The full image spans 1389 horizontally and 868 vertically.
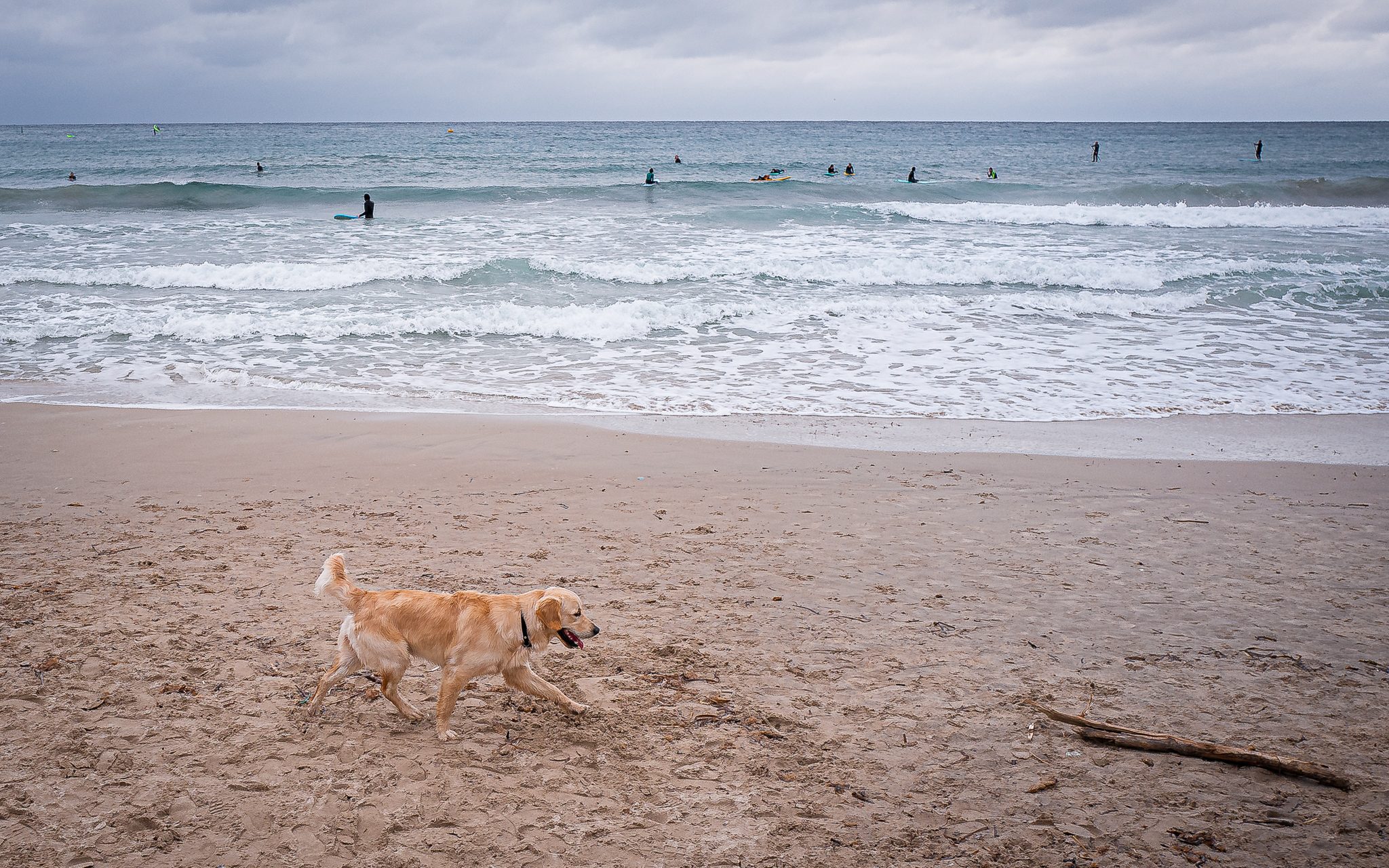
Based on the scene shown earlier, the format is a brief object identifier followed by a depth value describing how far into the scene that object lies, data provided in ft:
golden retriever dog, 11.29
